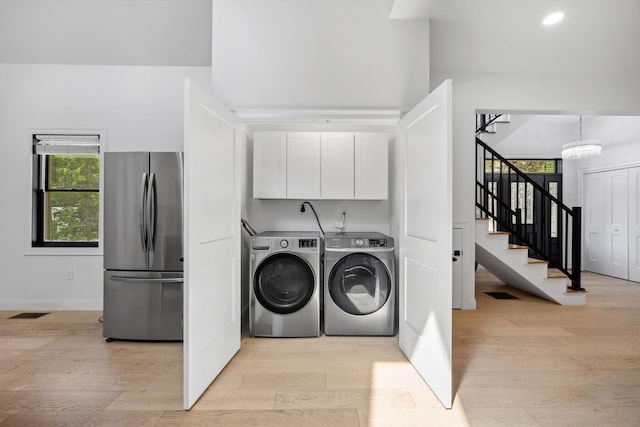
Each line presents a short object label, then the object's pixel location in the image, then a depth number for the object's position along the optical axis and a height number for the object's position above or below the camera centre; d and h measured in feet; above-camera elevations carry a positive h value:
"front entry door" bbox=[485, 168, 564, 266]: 22.18 +1.10
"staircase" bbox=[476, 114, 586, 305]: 13.97 -1.96
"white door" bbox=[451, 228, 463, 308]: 12.82 -2.07
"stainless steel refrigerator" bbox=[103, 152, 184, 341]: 9.66 -1.03
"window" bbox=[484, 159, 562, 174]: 22.62 +3.26
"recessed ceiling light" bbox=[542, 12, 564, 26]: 10.49 +6.14
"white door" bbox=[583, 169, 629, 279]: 18.95 -0.50
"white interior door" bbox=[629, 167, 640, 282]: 18.15 -0.54
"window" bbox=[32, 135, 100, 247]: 12.80 +0.46
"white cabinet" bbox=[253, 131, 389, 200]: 11.31 +1.61
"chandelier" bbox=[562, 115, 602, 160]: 16.70 +3.26
